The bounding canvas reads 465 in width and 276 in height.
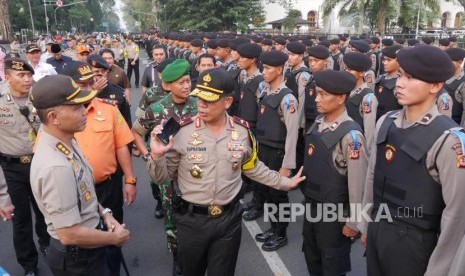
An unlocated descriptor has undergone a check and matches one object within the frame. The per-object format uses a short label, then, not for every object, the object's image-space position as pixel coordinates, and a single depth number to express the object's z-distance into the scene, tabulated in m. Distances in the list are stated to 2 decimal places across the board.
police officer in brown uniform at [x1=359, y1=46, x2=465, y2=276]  2.17
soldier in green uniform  3.70
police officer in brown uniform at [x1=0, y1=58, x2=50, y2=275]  3.67
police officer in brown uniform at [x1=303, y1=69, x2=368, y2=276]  2.89
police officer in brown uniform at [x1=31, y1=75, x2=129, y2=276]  2.05
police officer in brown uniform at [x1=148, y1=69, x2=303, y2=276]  2.66
